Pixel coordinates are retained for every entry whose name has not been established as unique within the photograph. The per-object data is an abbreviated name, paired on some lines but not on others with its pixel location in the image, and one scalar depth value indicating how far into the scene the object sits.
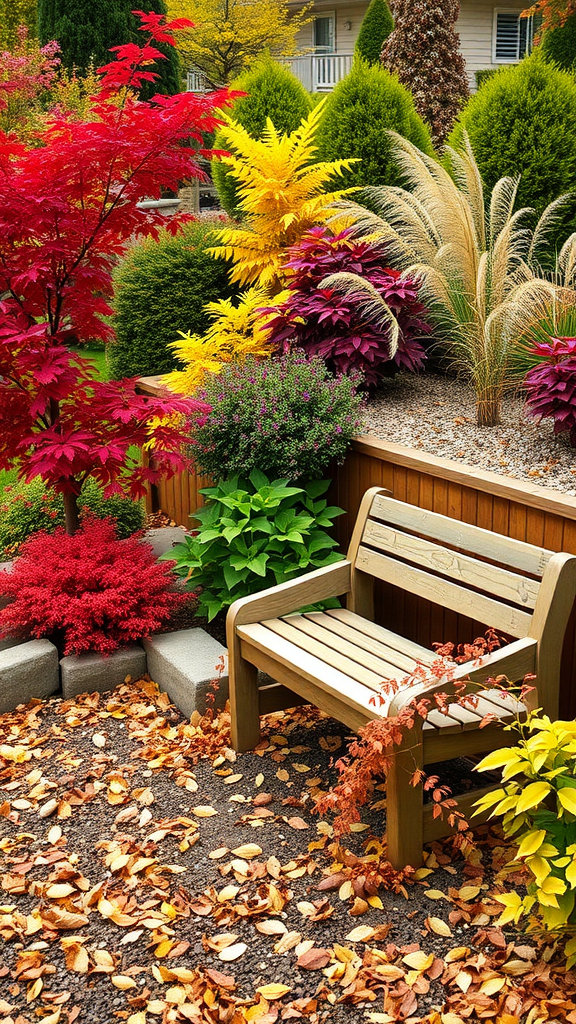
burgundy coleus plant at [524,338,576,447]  3.50
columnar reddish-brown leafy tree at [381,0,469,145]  10.05
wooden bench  2.65
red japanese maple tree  3.67
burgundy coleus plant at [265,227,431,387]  4.53
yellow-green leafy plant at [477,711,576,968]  2.12
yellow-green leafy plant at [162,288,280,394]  5.09
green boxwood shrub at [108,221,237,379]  6.44
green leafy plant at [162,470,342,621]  3.88
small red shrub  3.89
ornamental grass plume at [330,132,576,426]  4.01
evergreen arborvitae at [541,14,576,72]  12.30
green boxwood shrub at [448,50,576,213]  5.23
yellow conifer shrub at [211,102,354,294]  5.45
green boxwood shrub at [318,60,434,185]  5.91
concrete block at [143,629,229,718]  3.64
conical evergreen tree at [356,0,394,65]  14.66
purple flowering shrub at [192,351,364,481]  4.02
